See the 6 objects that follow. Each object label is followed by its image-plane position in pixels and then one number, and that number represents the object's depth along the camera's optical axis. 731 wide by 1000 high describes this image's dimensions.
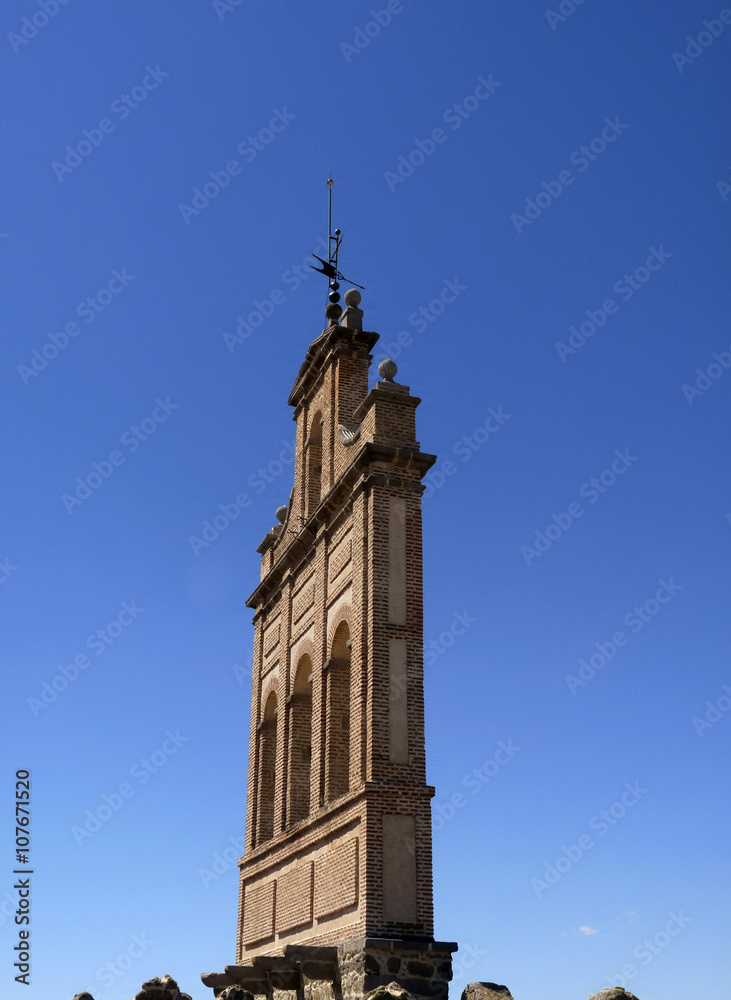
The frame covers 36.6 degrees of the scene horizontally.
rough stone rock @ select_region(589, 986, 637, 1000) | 11.20
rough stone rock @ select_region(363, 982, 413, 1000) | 11.55
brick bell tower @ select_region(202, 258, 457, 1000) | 14.36
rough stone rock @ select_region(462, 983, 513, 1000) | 12.38
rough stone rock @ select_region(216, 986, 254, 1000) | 13.84
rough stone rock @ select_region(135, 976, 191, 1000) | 14.18
